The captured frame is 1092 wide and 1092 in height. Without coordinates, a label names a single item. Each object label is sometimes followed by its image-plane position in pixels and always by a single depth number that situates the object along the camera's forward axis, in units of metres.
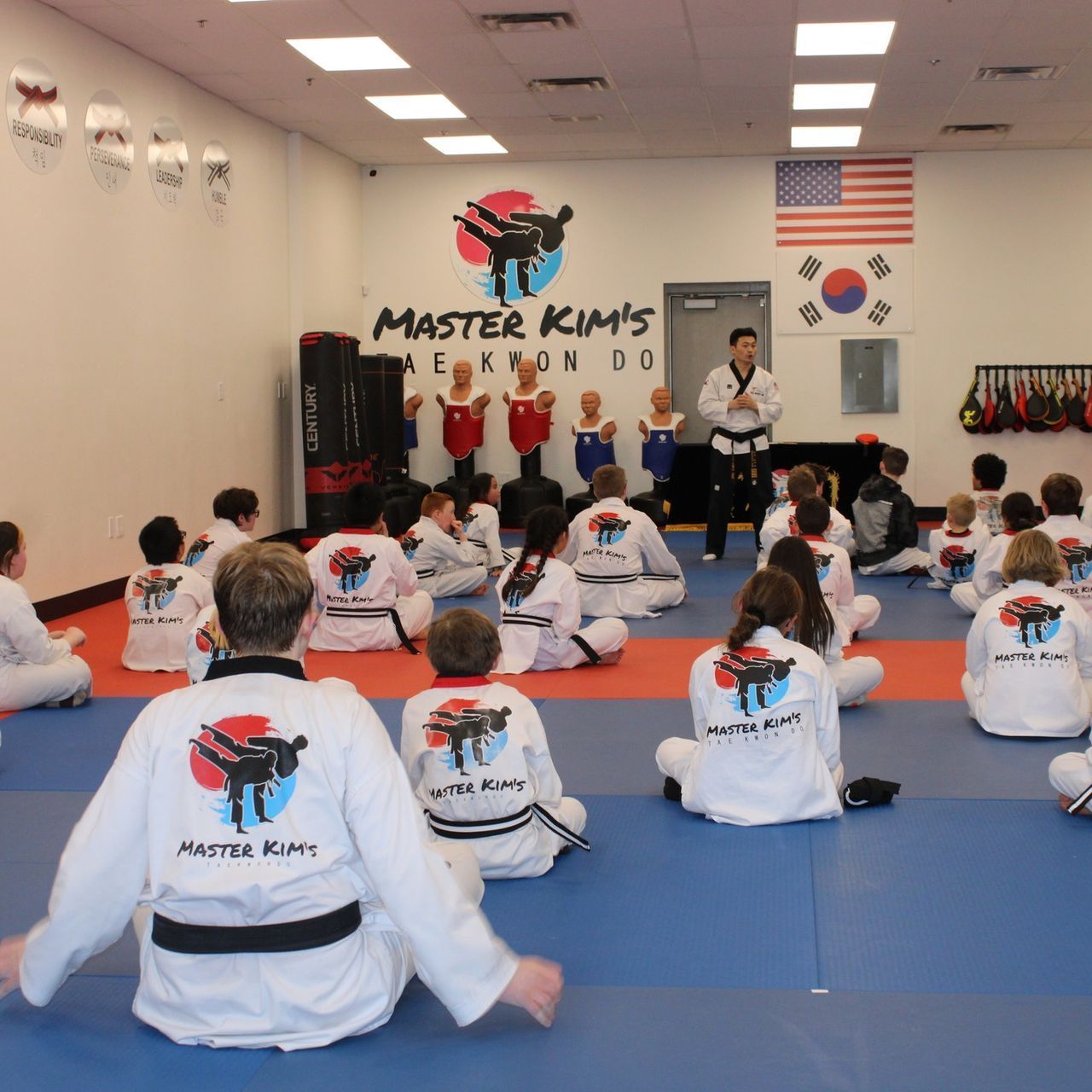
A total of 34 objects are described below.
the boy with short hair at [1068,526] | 6.21
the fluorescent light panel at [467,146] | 11.93
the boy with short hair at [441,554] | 8.35
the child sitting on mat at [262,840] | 2.35
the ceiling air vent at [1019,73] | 9.38
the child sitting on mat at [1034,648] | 4.78
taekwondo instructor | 9.96
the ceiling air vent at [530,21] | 7.93
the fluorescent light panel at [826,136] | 11.62
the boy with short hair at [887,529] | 9.27
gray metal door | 13.11
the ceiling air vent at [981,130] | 11.55
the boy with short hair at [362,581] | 6.94
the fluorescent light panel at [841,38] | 8.29
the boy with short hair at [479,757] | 3.53
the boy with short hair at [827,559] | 6.30
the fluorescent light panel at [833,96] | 9.95
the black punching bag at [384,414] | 11.90
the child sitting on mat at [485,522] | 9.09
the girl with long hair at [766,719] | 3.91
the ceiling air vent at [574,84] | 9.64
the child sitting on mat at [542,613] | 6.23
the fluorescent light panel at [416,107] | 10.30
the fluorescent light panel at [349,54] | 8.58
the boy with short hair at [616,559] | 7.71
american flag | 12.83
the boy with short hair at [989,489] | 8.26
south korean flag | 12.91
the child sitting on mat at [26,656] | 5.45
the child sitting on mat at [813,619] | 4.69
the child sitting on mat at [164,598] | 6.30
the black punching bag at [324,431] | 11.00
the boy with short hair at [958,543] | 8.30
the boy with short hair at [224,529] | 6.93
